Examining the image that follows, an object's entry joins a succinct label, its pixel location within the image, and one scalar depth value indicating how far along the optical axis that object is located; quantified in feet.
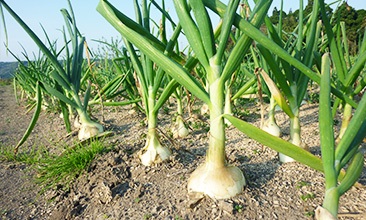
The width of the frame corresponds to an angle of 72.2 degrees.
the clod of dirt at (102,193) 1.48
